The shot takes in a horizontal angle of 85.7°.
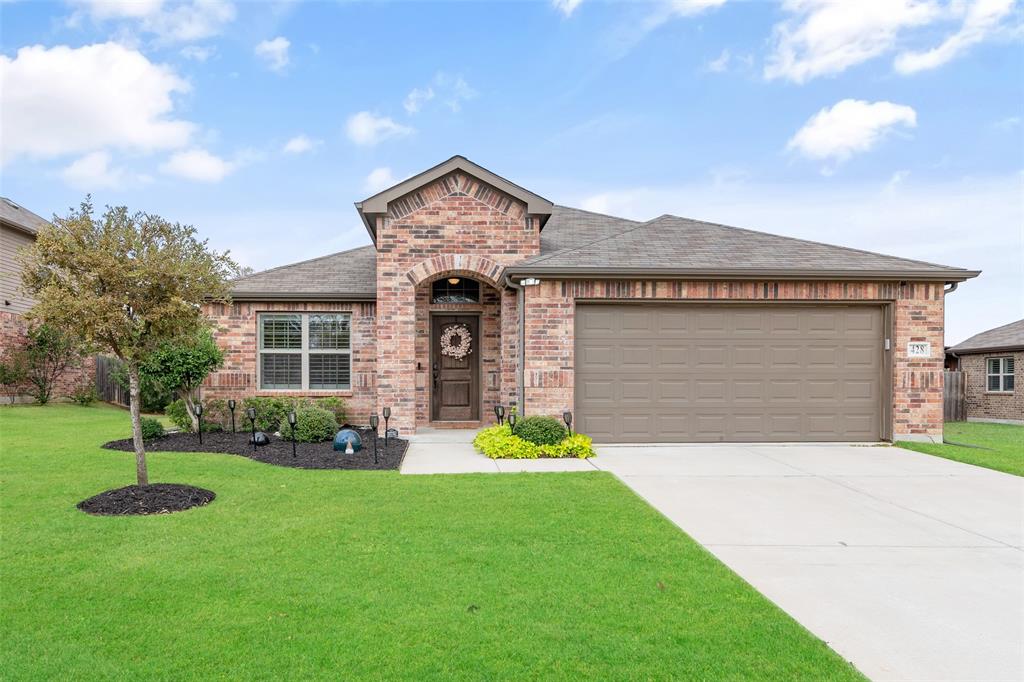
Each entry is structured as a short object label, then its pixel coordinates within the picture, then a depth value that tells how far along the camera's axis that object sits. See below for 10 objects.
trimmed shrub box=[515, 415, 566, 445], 8.77
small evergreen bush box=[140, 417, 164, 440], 10.08
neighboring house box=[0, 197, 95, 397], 17.05
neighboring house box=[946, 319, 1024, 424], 16.88
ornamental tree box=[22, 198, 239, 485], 5.43
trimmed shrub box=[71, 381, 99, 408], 17.75
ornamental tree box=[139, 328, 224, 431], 10.13
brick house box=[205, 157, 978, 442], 9.67
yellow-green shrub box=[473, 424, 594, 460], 8.63
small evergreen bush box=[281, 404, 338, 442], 9.74
